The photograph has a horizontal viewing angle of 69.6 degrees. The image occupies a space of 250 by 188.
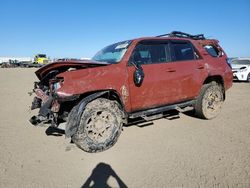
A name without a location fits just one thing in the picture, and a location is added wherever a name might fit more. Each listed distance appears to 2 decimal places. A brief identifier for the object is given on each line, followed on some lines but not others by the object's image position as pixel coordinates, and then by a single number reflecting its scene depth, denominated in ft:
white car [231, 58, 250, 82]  35.69
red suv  9.75
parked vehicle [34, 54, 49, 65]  108.97
